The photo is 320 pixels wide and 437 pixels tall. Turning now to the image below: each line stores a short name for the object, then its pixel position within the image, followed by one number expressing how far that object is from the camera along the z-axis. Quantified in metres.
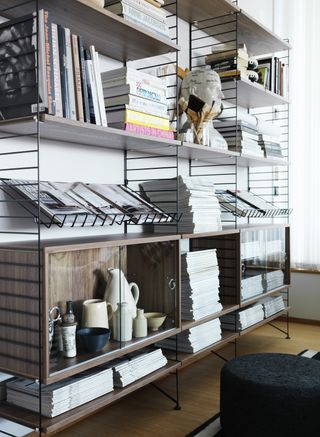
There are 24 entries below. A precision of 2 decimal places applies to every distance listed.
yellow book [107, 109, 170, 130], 1.95
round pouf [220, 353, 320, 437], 1.83
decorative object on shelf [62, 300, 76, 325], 1.75
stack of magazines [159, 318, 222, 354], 2.42
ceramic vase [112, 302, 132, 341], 1.95
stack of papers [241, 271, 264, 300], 2.91
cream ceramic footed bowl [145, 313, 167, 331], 2.15
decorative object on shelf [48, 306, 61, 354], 1.65
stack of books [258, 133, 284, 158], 3.34
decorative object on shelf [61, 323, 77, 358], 1.72
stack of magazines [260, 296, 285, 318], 3.30
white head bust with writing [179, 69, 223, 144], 2.53
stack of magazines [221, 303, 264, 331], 2.90
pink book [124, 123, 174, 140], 1.95
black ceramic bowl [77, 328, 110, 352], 1.78
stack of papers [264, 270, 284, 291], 3.24
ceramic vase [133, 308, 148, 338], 2.03
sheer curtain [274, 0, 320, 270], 4.14
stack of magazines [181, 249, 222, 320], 2.41
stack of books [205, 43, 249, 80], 2.90
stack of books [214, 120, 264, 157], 3.03
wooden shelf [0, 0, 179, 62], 1.70
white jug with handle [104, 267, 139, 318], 2.01
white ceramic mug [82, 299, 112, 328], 1.90
